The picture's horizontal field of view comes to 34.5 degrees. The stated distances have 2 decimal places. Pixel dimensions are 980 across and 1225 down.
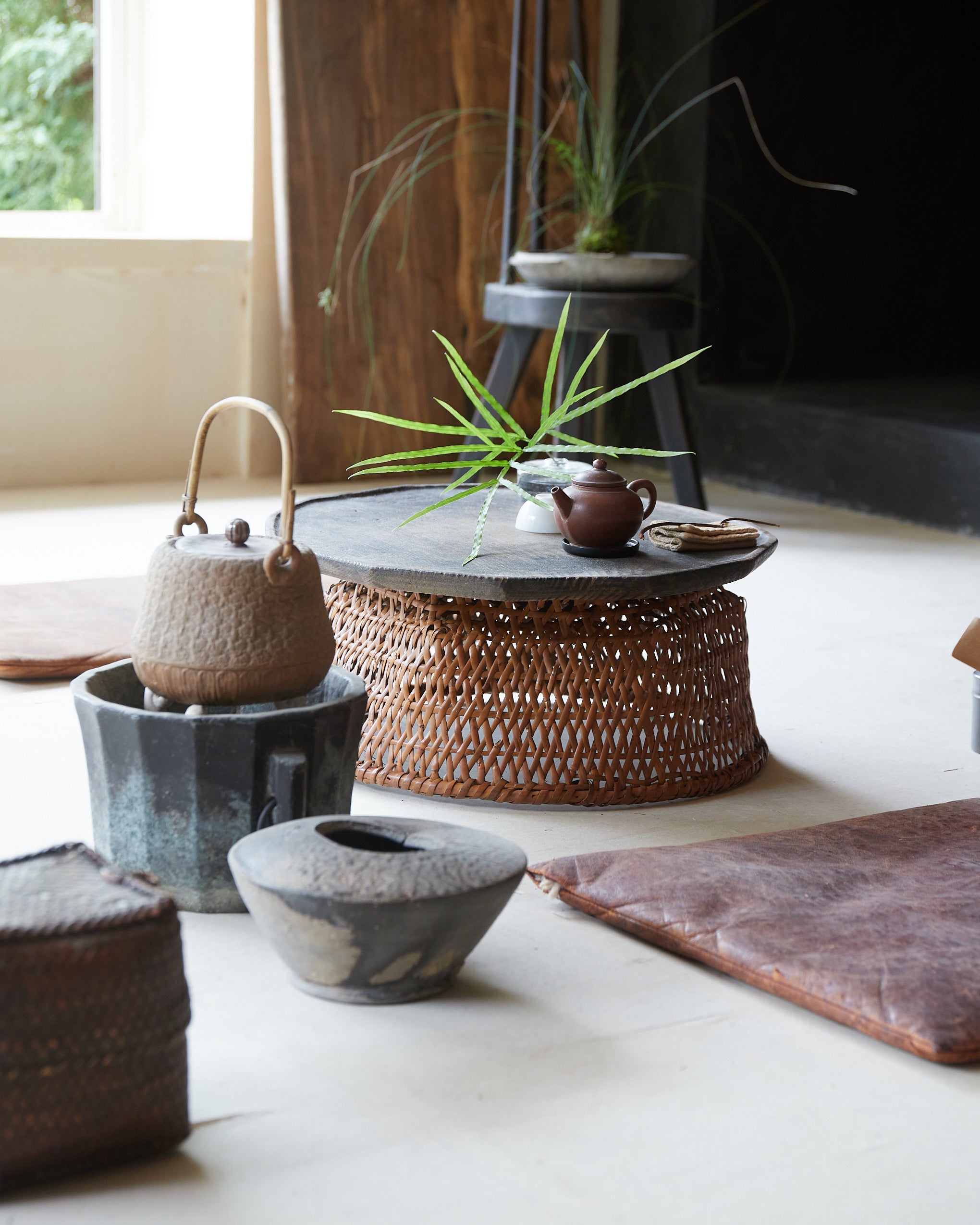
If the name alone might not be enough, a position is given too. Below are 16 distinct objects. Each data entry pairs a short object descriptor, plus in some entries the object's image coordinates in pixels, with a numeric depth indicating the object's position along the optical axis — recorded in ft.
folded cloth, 7.37
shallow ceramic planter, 13.34
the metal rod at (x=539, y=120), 14.28
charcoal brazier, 5.56
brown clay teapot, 7.18
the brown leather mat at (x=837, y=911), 5.04
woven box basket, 3.96
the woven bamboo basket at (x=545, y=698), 7.07
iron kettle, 5.58
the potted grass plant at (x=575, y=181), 13.51
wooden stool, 13.25
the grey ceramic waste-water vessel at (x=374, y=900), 4.79
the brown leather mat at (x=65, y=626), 8.91
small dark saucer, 7.23
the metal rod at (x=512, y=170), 14.07
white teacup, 7.87
